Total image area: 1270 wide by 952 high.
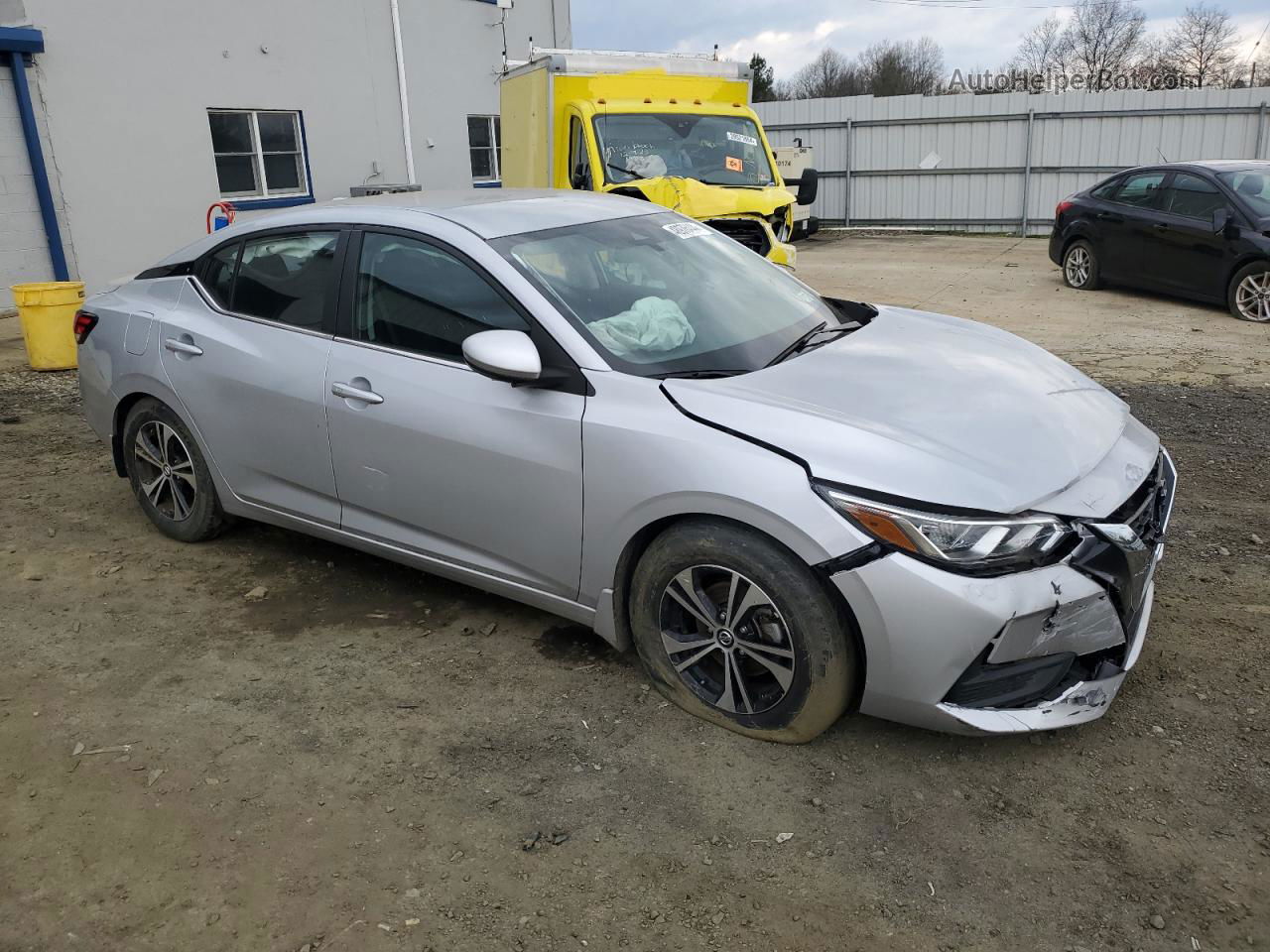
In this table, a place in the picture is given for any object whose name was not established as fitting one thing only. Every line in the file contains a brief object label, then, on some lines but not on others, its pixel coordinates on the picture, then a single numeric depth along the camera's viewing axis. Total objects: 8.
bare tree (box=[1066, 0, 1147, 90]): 47.12
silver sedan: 2.94
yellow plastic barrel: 9.01
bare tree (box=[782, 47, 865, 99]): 48.53
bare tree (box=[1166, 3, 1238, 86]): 44.56
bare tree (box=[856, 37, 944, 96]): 46.28
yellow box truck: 9.52
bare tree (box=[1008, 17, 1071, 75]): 48.53
